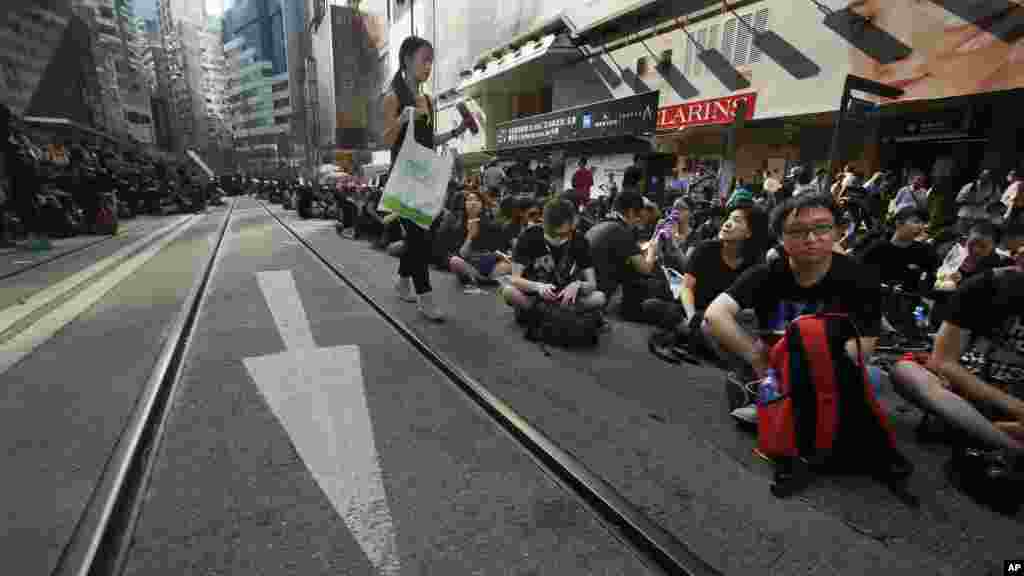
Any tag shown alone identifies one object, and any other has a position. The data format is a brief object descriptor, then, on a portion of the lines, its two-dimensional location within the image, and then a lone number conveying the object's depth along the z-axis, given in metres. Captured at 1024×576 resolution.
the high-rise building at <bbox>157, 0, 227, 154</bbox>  83.38
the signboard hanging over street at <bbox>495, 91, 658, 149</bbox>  13.32
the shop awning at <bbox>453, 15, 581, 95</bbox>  20.75
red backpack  2.06
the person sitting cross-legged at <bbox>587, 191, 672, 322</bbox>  4.62
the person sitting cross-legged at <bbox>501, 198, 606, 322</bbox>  3.87
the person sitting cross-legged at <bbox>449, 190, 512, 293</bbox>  6.17
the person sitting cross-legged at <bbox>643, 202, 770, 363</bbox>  3.44
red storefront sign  13.41
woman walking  3.96
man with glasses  2.26
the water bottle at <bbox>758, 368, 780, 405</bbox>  2.18
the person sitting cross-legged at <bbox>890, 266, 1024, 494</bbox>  1.99
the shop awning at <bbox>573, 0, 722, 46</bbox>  15.52
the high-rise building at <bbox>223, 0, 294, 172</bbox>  86.50
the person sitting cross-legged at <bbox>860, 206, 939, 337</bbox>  4.04
